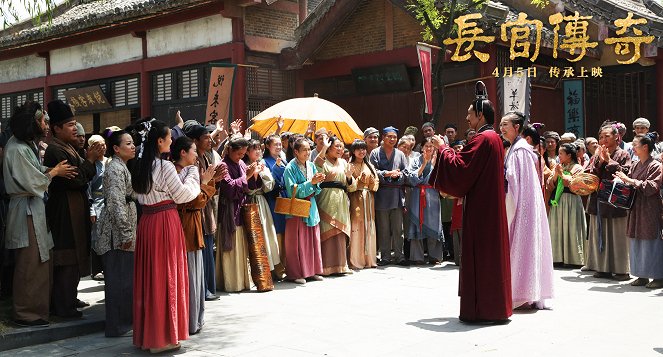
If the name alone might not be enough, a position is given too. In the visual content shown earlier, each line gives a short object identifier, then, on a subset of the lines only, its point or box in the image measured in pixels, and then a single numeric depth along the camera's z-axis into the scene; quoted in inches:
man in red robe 268.4
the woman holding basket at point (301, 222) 371.6
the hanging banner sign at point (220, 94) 591.8
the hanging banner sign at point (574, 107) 613.9
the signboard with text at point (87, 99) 735.7
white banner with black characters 546.6
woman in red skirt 234.1
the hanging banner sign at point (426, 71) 507.2
